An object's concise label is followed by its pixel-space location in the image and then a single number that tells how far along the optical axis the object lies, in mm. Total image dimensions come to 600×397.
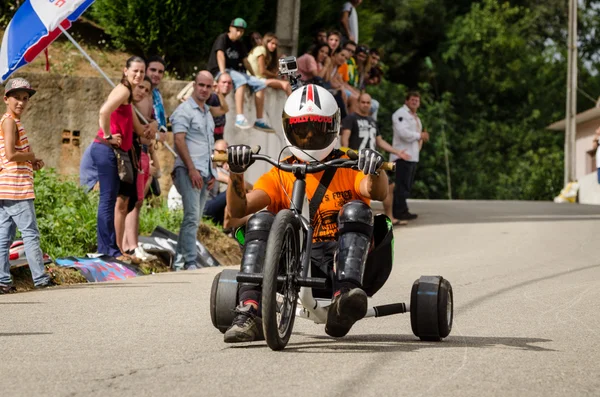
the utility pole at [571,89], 40188
